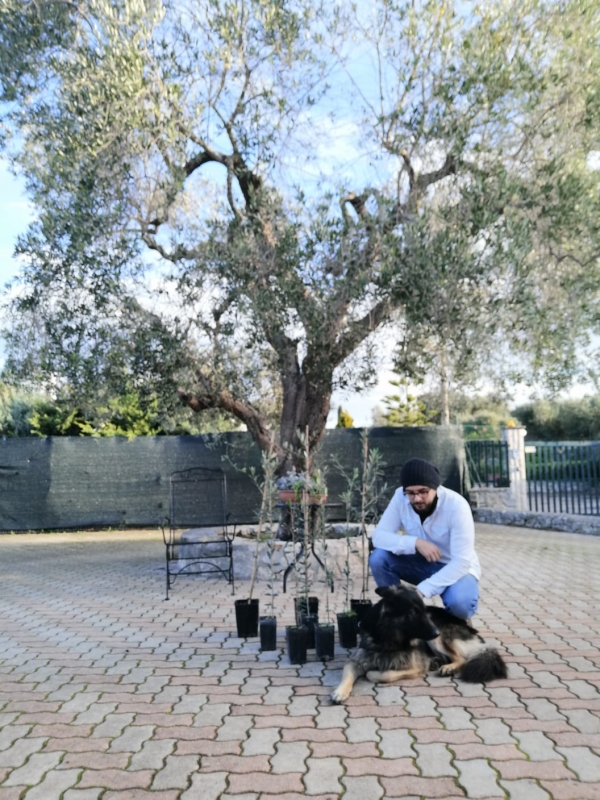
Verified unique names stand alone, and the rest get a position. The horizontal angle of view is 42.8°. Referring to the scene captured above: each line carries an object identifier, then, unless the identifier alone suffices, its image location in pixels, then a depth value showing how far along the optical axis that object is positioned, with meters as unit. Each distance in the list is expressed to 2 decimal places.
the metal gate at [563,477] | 12.08
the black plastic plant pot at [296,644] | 4.78
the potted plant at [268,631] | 5.03
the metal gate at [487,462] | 14.09
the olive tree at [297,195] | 7.68
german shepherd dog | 4.20
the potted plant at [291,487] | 7.77
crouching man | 4.54
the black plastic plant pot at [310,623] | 4.97
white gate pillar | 13.83
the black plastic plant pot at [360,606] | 5.30
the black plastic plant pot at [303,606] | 5.27
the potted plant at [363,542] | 5.32
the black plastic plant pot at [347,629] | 5.09
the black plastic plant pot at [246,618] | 5.44
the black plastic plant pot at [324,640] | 4.83
